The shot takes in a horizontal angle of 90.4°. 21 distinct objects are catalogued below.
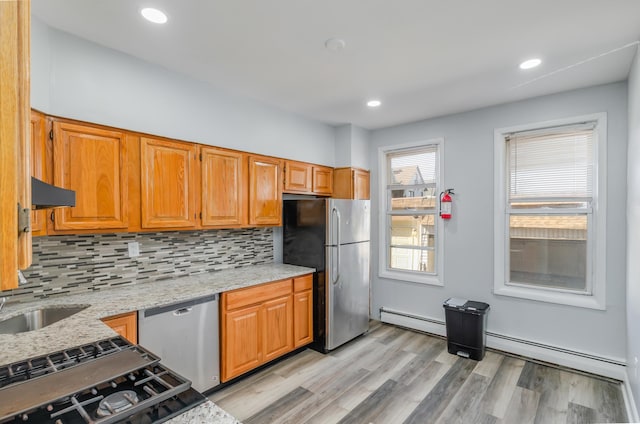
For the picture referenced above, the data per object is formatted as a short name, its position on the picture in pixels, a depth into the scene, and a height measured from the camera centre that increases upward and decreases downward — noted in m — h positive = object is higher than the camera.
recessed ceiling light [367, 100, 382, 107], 3.36 +1.14
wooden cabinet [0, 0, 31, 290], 0.48 +0.12
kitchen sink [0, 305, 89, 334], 1.89 -0.68
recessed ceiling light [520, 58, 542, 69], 2.46 +1.15
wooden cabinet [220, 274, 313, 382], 2.68 -1.07
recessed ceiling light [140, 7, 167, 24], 1.87 +1.17
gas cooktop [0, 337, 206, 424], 0.90 -0.58
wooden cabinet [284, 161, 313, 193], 3.66 +0.38
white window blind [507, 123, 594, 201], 3.08 +0.47
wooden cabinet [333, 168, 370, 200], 4.16 +0.35
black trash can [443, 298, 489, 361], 3.27 -1.24
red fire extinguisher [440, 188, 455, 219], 3.77 +0.06
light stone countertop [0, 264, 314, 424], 1.36 -0.63
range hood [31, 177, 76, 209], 0.84 +0.04
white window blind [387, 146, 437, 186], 4.06 +0.56
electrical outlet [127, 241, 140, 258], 2.64 -0.33
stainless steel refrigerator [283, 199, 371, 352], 3.45 -0.54
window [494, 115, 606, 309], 3.00 -0.03
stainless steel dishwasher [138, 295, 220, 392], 2.21 -0.95
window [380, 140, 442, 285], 4.02 -0.05
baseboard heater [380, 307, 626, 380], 2.87 -1.43
